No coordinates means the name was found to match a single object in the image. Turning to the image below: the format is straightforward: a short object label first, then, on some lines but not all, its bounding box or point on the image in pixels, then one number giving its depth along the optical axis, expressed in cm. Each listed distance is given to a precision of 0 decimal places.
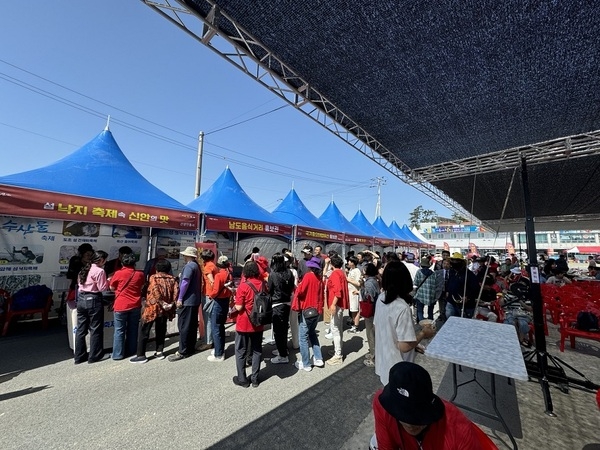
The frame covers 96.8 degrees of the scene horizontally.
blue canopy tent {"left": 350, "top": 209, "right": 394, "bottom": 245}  1752
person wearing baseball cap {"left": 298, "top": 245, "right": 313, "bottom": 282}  524
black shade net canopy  290
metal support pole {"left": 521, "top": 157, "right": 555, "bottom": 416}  301
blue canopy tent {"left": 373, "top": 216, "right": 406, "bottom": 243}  2053
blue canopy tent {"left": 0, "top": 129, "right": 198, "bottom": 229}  446
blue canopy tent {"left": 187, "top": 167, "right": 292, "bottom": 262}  718
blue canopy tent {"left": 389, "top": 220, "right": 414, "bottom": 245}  2250
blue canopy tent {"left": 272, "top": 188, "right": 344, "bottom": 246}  1013
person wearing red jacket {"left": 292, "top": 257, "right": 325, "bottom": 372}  380
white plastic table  190
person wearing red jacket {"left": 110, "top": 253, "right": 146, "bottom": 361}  396
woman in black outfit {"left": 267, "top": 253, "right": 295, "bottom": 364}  391
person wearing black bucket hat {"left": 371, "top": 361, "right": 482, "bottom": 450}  109
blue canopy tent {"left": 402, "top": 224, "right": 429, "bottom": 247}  2395
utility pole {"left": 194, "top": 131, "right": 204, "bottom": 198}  1202
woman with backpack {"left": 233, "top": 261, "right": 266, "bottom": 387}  329
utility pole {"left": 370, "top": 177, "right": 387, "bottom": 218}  3388
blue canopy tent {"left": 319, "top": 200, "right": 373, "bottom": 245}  1347
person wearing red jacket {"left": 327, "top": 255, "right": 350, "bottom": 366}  401
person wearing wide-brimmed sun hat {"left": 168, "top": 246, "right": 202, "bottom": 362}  412
